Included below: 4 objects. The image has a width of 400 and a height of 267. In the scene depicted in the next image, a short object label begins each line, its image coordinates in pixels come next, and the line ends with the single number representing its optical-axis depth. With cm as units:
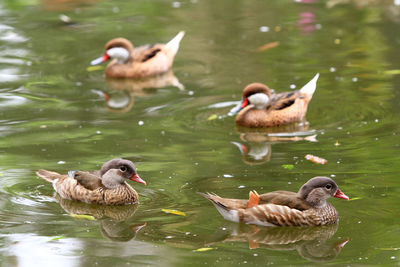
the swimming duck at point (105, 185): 939
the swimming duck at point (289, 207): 859
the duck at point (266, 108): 1222
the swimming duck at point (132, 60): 1515
